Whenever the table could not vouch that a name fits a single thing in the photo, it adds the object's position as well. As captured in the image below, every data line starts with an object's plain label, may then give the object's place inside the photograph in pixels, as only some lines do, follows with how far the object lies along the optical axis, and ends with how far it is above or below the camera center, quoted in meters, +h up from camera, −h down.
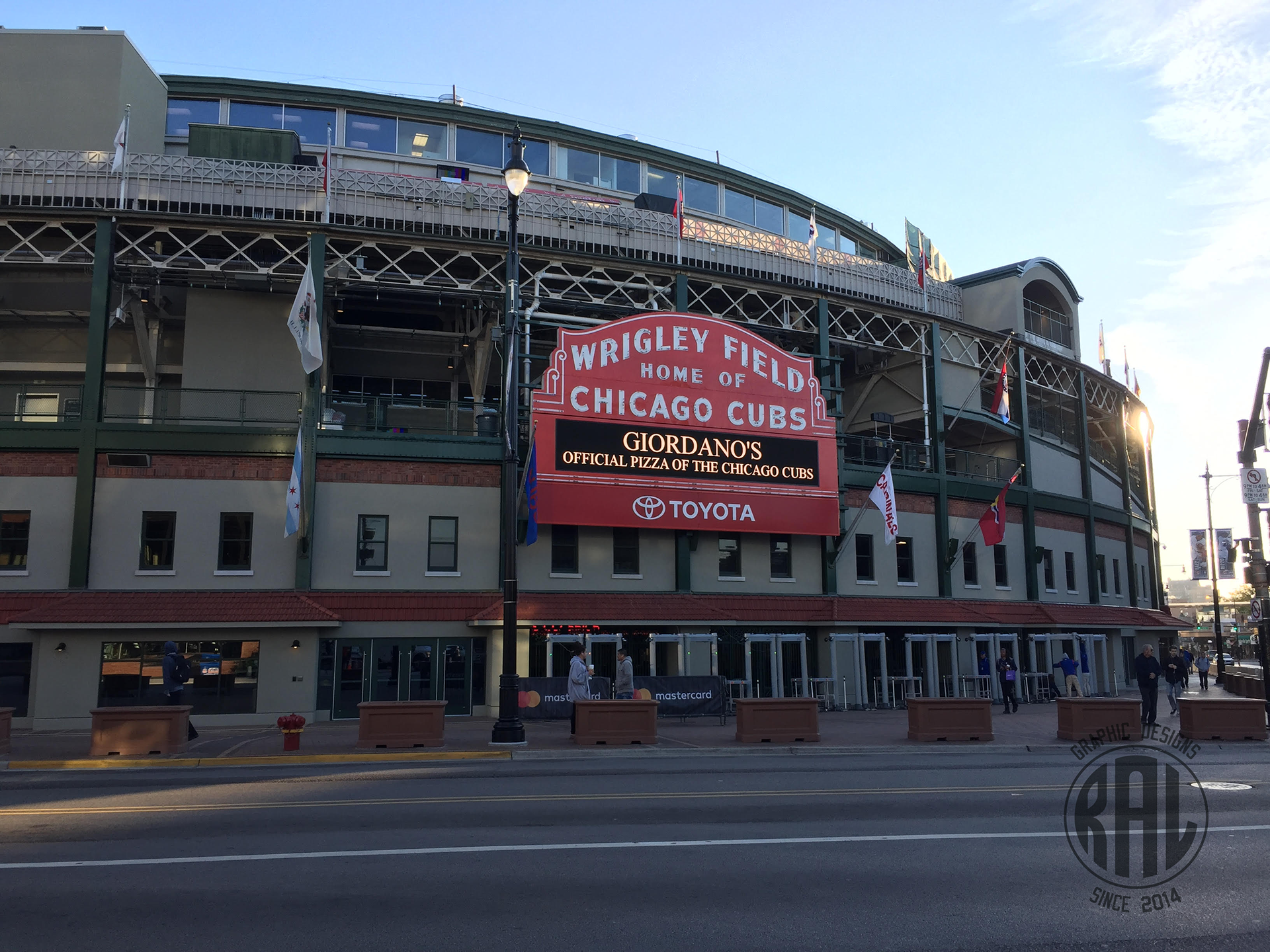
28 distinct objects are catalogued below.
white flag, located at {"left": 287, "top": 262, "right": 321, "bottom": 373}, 24.53 +7.72
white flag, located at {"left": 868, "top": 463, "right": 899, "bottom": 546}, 29.83 +4.17
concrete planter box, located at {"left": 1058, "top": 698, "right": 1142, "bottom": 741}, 20.48 -1.67
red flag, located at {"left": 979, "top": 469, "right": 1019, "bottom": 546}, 33.06 +3.81
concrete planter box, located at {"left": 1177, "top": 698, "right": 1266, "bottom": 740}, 21.36 -1.72
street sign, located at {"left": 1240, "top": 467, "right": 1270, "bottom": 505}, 23.14 +3.50
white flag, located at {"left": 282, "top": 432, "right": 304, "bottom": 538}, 24.69 +3.31
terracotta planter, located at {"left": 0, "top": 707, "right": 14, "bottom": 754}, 18.22 -1.62
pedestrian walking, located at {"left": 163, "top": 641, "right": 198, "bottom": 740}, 20.27 -0.75
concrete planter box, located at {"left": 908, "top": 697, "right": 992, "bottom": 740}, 20.88 -1.68
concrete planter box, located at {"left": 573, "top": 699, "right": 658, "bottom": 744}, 19.67 -1.66
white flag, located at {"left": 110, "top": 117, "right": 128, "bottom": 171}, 26.98 +13.39
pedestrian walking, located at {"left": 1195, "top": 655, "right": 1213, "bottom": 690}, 40.00 -1.11
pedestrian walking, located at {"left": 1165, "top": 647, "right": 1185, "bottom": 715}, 28.47 -0.99
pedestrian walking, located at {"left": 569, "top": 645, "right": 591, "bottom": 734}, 21.94 -0.93
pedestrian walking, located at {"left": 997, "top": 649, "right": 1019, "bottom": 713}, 28.03 -1.14
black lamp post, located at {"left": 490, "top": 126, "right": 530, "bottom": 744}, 19.31 +3.46
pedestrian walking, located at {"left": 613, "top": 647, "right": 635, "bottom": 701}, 22.38 -0.96
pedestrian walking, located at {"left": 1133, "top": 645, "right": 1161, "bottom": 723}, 22.27 -0.91
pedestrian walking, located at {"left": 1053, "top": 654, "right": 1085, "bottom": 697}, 31.41 -1.18
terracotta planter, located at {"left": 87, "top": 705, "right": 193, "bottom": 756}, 18.16 -1.69
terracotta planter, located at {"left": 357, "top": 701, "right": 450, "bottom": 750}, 19.44 -1.68
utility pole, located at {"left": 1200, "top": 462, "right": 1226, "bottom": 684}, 48.37 +1.43
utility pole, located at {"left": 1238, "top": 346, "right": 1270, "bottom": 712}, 22.23 +3.08
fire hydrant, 18.75 -1.70
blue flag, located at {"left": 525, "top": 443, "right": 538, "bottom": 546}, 25.89 +3.75
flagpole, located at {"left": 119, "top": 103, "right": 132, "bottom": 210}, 27.03 +12.40
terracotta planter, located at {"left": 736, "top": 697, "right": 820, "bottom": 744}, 20.38 -1.69
